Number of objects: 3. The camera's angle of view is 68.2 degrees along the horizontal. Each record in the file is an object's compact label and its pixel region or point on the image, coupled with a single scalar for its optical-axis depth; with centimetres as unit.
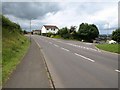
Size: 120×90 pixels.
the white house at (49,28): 6486
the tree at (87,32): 3099
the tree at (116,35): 2806
